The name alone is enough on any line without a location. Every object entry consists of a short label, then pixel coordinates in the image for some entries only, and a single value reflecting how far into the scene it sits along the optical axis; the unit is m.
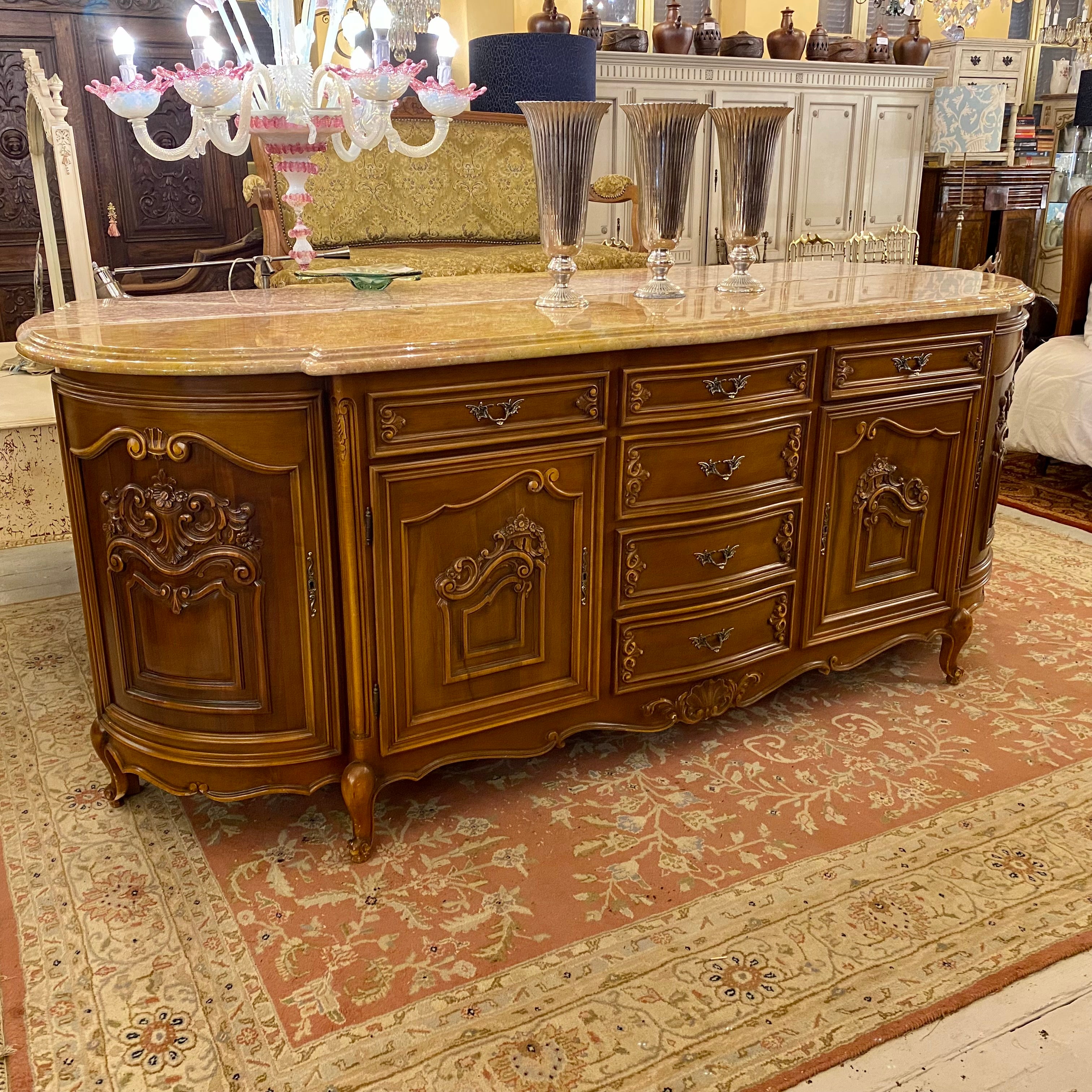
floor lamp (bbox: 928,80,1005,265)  6.38
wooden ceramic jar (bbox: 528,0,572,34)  5.95
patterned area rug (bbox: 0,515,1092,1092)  1.53
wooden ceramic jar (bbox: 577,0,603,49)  6.19
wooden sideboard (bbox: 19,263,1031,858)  1.74
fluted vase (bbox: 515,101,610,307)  2.04
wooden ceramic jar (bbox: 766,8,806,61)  6.63
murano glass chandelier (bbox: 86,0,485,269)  2.92
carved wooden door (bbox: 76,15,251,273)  5.11
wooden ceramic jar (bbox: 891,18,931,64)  7.01
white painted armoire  6.32
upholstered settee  4.55
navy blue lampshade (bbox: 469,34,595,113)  5.20
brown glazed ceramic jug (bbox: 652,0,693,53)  6.31
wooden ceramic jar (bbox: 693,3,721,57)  6.39
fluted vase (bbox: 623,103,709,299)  2.19
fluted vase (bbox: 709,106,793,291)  2.30
